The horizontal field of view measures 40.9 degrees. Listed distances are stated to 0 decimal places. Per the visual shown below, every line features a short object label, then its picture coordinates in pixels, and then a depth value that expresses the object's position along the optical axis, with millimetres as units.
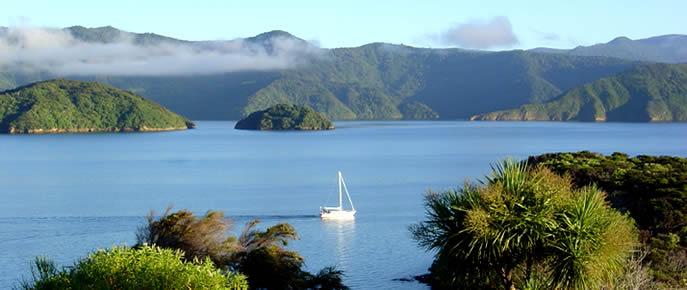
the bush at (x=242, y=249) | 31172
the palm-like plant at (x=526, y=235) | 23000
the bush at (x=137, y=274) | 19078
